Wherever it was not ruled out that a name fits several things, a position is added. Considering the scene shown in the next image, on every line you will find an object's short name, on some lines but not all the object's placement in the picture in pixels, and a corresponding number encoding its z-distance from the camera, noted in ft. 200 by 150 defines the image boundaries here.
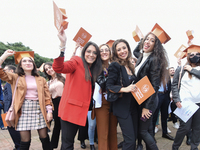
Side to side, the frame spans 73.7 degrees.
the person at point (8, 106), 9.43
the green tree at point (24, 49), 116.12
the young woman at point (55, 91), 10.00
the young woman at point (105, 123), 7.73
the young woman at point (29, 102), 7.38
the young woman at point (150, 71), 6.75
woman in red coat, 6.28
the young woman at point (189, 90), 8.48
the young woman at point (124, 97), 6.42
